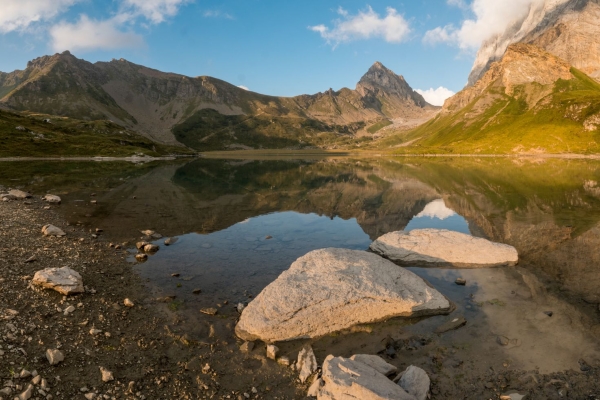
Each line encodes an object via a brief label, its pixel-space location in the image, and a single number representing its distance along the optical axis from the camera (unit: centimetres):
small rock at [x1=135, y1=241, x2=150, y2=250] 2575
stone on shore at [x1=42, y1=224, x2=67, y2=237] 2563
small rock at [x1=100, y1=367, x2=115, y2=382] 1060
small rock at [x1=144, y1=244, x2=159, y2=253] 2533
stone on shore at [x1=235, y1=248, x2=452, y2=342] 1459
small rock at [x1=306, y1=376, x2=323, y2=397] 1101
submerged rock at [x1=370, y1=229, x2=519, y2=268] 2347
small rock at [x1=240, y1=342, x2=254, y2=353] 1352
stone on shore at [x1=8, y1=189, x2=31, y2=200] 4162
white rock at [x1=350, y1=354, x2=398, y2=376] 1165
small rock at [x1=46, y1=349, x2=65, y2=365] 1083
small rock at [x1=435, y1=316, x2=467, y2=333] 1538
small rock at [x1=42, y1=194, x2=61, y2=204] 4231
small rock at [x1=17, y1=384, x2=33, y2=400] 905
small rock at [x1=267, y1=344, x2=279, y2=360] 1318
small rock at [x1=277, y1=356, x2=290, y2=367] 1274
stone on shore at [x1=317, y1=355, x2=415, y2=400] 1002
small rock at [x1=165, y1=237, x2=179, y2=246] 2795
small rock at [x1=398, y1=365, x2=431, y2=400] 1074
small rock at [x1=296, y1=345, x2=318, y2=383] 1198
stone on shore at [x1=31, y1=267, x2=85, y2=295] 1578
